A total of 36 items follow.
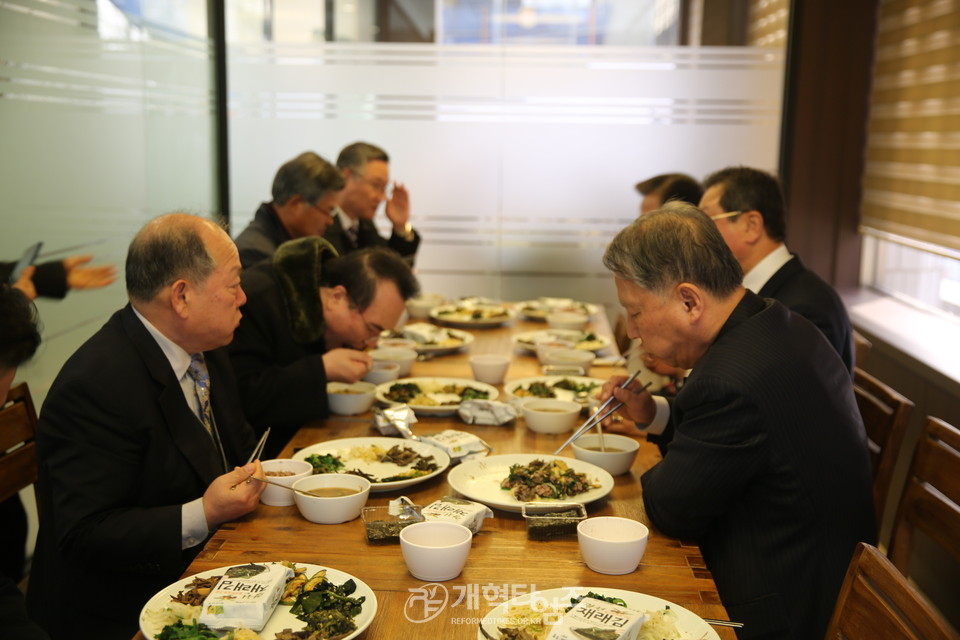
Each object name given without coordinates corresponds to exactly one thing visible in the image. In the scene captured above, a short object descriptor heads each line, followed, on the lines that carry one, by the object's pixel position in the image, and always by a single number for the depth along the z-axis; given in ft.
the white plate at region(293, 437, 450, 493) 6.61
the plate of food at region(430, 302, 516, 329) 13.20
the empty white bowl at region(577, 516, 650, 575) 5.31
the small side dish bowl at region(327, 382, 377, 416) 8.49
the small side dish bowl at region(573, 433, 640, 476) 7.00
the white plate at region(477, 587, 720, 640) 4.65
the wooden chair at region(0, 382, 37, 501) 7.38
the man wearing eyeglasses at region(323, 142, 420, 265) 14.98
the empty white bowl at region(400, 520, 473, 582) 5.16
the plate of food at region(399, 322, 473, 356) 11.44
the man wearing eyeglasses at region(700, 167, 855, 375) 9.41
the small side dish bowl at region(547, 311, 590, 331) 12.89
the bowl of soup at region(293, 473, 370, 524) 5.99
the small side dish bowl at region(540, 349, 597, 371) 10.50
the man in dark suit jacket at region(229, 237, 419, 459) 8.94
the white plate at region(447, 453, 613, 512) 6.32
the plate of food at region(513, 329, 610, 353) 11.60
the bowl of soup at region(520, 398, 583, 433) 8.00
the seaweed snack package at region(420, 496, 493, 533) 5.78
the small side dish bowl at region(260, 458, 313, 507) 6.32
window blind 12.44
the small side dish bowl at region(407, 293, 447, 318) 13.92
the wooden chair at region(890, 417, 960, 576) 6.90
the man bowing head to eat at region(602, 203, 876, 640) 5.85
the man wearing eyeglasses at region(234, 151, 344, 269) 12.26
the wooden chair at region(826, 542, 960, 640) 4.18
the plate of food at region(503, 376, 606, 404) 9.24
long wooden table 4.93
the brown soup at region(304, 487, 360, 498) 6.27
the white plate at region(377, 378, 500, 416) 8.54
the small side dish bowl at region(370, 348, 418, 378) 10.23
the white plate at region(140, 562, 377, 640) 4.57
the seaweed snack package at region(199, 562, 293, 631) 4.55
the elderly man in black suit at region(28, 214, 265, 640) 5.89
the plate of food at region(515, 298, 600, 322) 13.93
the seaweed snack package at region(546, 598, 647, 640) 4.33
